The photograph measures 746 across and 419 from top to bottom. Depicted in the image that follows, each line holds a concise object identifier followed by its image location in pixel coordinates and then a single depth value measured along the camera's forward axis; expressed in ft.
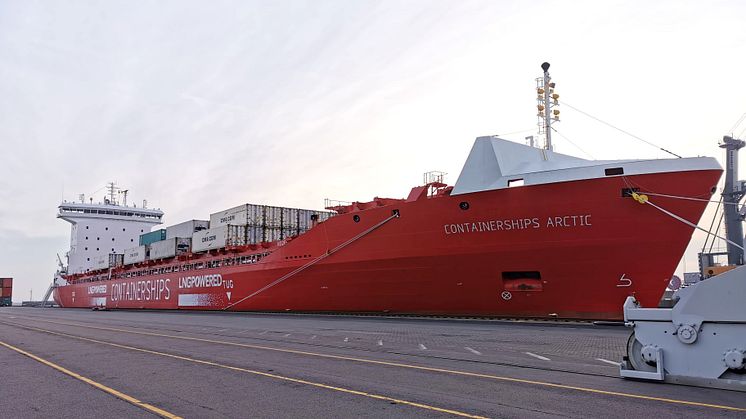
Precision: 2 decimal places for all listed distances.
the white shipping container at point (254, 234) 116.47
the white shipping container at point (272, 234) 119.65
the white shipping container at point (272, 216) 119.96
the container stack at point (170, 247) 138.82
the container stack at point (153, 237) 158.99
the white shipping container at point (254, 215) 115.85
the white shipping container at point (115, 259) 182.29
